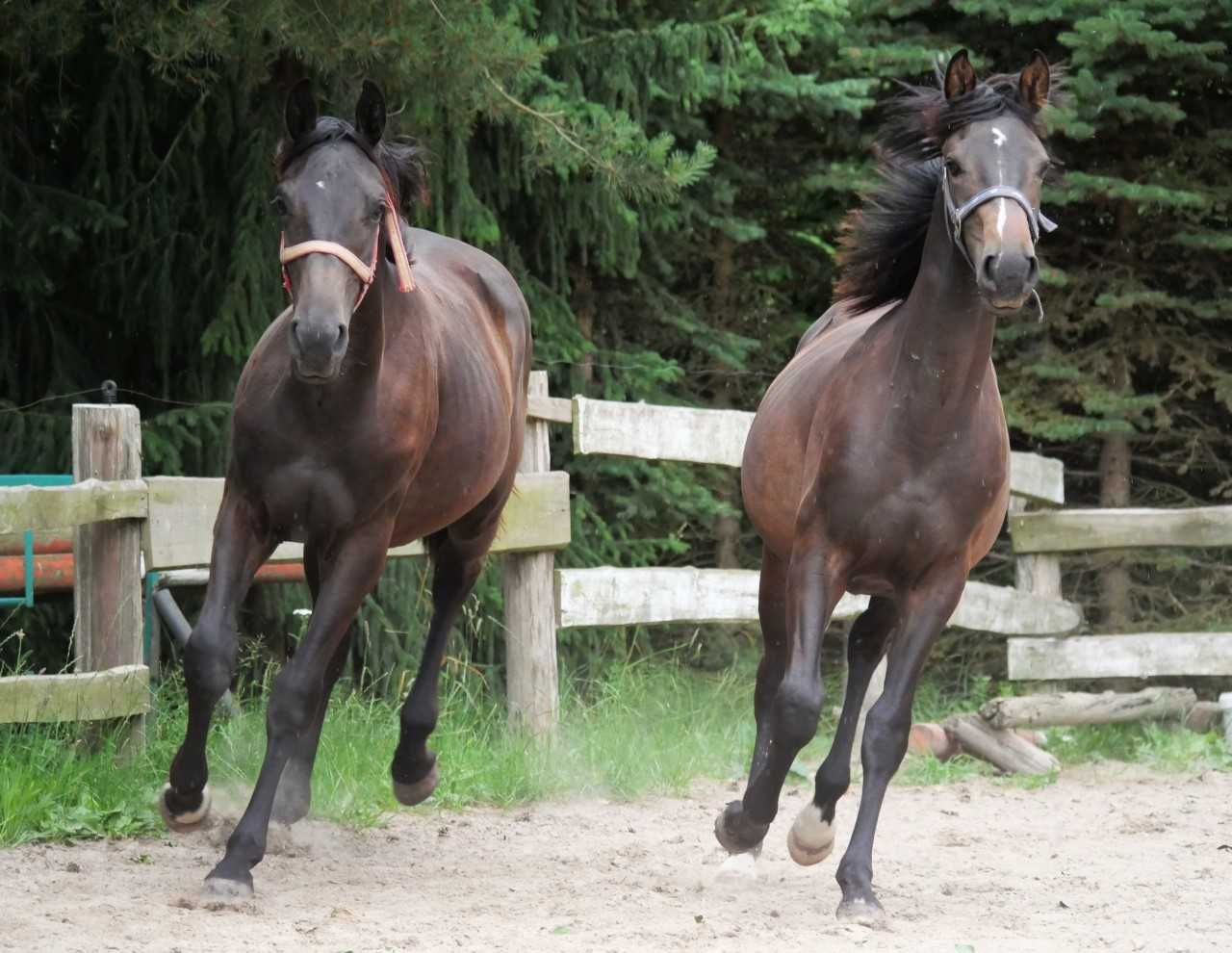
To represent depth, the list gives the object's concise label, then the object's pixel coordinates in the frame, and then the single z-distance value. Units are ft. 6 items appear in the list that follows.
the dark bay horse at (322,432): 29.25
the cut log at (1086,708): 52.24
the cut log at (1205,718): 56.03
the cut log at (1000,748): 51.19
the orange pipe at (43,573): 45.98
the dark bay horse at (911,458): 30.32
